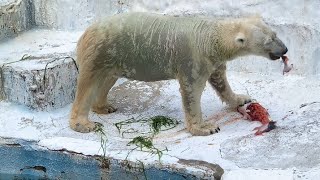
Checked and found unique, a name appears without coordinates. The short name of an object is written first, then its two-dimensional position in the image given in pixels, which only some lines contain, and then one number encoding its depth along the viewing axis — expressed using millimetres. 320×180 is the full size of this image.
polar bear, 9023
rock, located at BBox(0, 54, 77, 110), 10203
